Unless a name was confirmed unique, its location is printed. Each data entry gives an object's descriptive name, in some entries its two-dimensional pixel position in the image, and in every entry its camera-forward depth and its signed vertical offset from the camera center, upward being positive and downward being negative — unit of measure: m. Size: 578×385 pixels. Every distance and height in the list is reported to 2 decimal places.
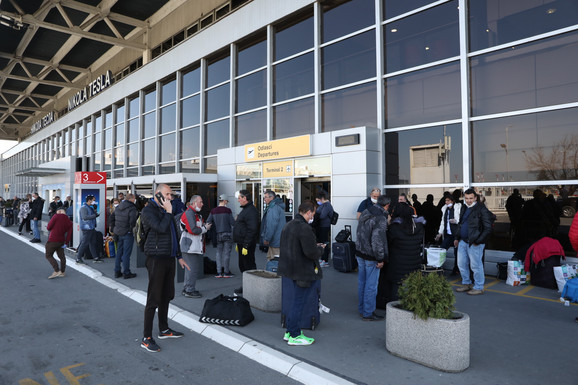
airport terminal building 8.13 +2.74
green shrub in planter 3.80 -1.08
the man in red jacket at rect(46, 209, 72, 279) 8.51 -0.96
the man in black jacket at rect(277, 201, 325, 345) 4.46 -0.88
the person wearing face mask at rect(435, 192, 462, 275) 7.99 -0.64
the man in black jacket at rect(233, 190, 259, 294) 6.83 -0.63
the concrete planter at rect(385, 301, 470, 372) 3.72 -1.52
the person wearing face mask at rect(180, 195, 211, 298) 6.68 -0.84
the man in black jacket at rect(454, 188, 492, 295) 6.70 -0.86
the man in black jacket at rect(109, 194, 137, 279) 8.41 -0.83
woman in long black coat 5.52 -0.75
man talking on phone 4.53 -0.73
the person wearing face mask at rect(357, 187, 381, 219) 8.51 -0.18
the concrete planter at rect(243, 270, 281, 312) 5.77 -1.52
